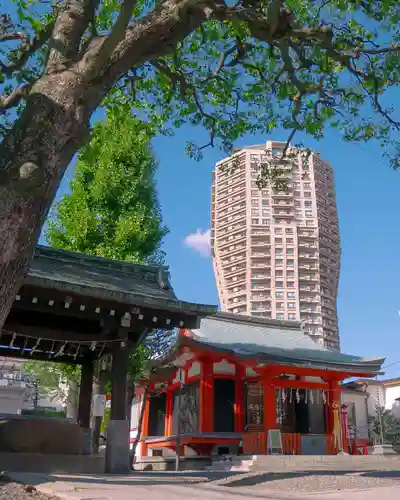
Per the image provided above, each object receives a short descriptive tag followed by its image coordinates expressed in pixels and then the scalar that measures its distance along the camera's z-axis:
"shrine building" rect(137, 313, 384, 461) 16.39
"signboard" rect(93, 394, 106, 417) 10.88
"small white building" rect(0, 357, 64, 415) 29.06
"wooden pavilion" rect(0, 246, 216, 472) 9.52
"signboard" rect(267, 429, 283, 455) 15.52
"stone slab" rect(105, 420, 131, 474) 9.69
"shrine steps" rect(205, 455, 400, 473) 13.81
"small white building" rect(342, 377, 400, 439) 26.81
